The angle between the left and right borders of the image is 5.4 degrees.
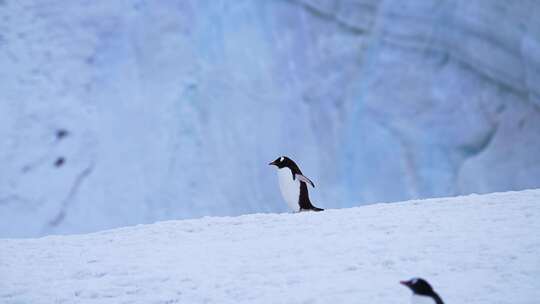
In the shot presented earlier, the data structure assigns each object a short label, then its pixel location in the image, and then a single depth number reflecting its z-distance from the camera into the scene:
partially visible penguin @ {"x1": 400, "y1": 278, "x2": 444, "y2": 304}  51.64
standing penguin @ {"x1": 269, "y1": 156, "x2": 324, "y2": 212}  61.90
